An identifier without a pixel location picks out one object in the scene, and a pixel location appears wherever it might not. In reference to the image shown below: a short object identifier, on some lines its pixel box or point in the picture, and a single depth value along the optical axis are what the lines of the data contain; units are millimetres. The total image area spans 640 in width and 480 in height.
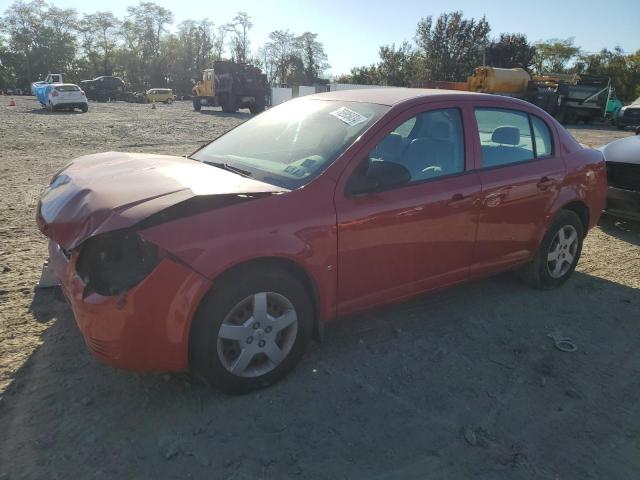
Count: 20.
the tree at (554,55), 60750
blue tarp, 26531
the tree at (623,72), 41644
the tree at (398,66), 50594
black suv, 44812
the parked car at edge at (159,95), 47719
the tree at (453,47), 50094
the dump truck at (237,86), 28094
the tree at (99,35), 81562
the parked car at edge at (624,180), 6129
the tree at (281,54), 74250
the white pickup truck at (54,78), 38138
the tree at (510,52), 51688
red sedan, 2518
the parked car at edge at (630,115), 23891
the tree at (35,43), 73500
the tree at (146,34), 79938
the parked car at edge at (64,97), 25391
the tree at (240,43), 76562
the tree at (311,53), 72456
